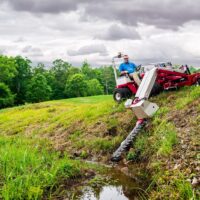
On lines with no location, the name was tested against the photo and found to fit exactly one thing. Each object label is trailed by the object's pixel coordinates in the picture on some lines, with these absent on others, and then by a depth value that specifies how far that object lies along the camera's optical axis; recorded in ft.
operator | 49.68
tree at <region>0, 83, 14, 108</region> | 196.34
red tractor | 44.62
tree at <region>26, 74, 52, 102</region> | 219.20
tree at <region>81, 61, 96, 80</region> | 386.83
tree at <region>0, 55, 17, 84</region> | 205.77
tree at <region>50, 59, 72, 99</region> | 265.34
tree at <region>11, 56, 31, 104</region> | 223.92
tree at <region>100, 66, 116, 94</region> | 356.03
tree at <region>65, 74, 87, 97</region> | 258.37
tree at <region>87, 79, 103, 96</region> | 305.77
